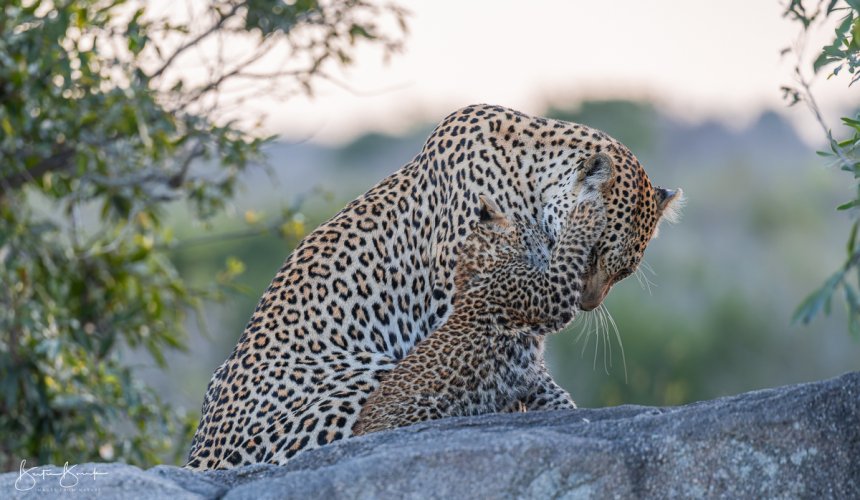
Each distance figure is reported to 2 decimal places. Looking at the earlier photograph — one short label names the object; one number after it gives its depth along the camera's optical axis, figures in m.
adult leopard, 14.79
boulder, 10.38
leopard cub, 14.83
